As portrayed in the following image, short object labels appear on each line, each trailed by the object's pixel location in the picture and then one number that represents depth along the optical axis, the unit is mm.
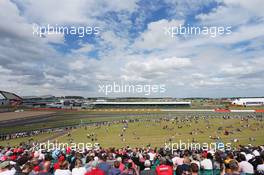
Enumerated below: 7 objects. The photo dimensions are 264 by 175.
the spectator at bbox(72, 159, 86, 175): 6605
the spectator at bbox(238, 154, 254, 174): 7453
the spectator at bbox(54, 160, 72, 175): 6232
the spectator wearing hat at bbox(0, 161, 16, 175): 6130
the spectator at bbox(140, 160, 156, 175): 6926
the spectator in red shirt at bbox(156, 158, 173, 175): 6652
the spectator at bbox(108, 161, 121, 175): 6793
